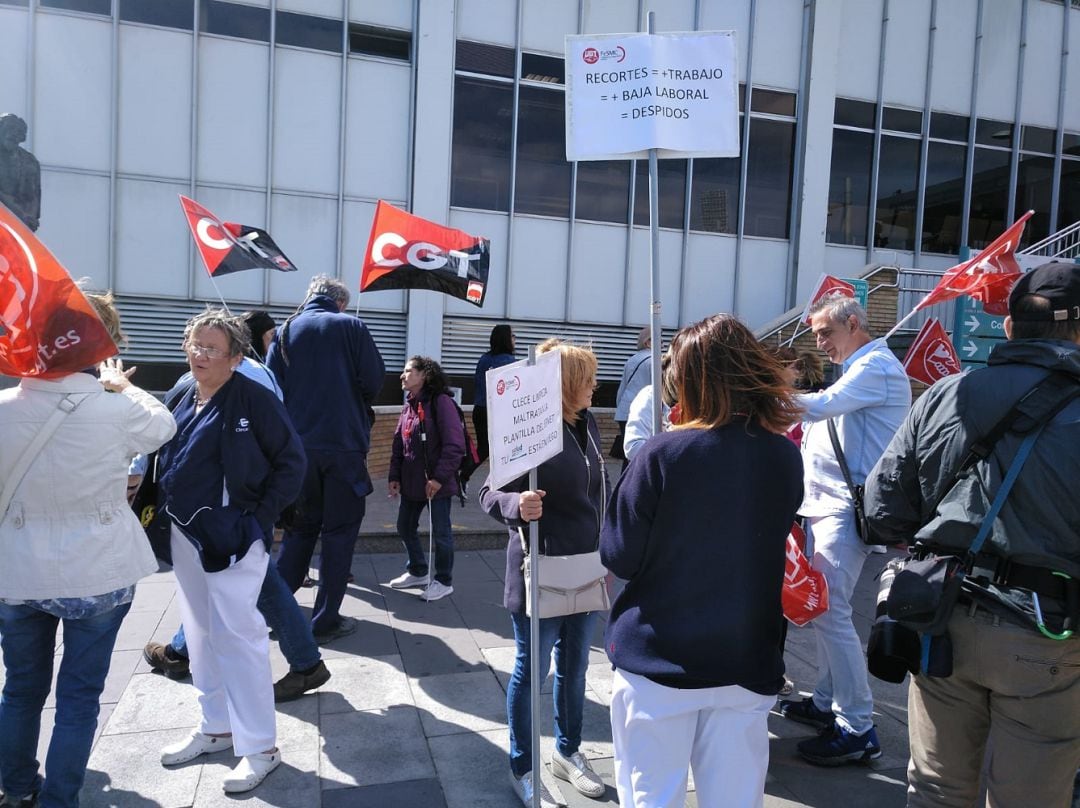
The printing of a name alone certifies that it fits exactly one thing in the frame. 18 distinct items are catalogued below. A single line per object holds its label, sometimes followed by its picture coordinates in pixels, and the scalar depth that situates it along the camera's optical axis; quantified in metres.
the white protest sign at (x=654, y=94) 3.01
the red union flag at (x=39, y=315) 2.58
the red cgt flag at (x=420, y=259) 5.72
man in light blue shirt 3.48
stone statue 5.42
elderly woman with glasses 3.24
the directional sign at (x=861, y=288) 10.34
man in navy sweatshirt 4.70
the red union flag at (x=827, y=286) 7.45
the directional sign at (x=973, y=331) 11.53
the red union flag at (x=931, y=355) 6.98
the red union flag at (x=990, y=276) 5.02
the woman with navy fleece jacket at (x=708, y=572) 2.15
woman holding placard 3.08
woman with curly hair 5.77
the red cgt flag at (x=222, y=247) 5.58
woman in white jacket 2.69
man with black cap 2.13
